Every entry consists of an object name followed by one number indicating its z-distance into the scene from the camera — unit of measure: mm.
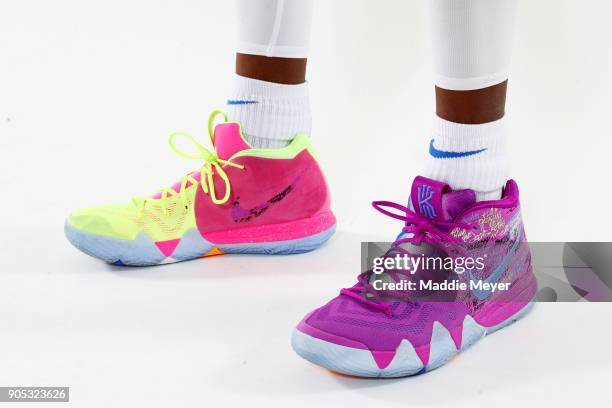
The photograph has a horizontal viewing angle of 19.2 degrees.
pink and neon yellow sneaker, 1847
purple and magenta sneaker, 1593
